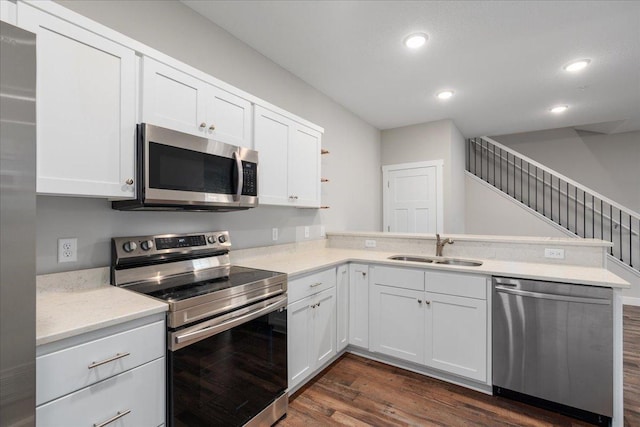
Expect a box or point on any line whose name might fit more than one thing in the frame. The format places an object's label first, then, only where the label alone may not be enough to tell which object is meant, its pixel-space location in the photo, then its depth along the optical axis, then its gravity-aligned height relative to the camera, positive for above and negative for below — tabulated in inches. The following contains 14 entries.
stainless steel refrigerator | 33.5 -1.6
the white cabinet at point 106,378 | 40.6 -24.8
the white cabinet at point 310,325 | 84.0 -33.9
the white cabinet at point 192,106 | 64.0 +25.4
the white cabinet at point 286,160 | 93.5 +17.8
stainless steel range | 55.0 -23.4
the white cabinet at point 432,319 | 89.7 -33.8
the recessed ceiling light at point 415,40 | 99.7 +58.1
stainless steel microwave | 61.1 +8.8
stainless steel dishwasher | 74.4 -34.5
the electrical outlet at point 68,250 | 60.6 -7.8
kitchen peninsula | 84.2 -26.1
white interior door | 184.1 +9.7
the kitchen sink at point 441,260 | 107.8 -17.9
